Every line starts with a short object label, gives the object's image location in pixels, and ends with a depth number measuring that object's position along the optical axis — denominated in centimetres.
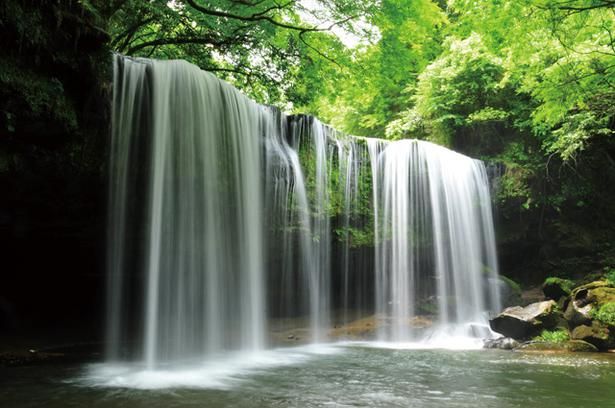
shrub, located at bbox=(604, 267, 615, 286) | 1286
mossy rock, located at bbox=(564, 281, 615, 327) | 1014
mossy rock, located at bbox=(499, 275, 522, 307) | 1363
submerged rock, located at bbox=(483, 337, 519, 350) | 990
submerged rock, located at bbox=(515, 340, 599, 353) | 939
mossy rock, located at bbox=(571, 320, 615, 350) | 943
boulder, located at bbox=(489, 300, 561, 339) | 1052
